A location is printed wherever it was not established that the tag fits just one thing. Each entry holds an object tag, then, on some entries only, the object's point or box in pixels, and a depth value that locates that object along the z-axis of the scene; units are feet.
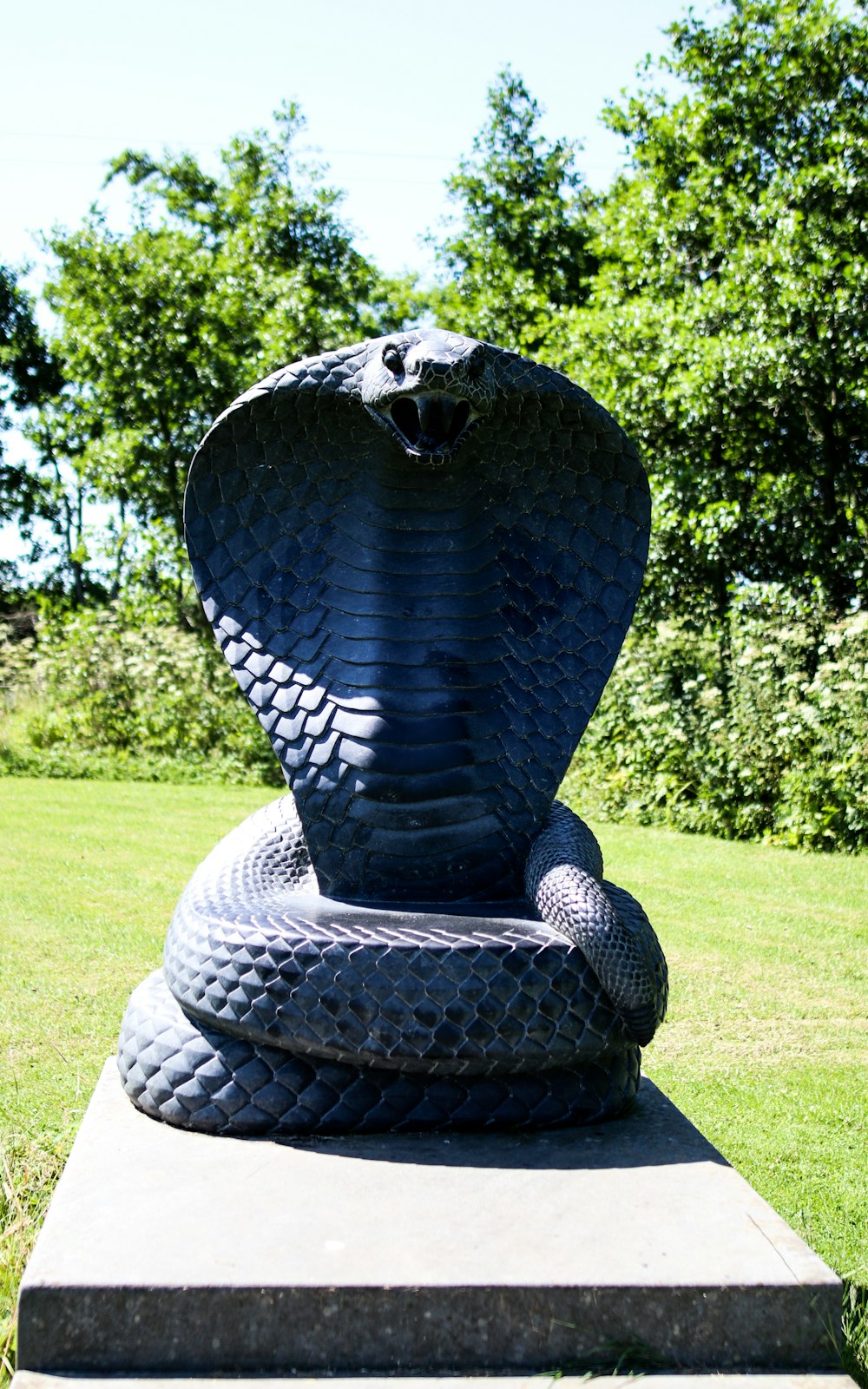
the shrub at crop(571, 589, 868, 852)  34.55
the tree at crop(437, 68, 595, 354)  72.54
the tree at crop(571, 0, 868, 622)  43.86
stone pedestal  7.46
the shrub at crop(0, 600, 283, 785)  45.96
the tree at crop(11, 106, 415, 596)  63.87
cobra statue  9.51
